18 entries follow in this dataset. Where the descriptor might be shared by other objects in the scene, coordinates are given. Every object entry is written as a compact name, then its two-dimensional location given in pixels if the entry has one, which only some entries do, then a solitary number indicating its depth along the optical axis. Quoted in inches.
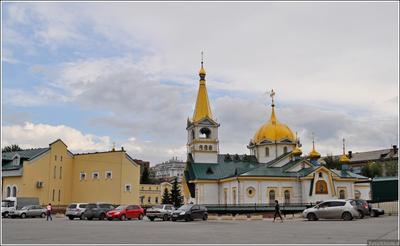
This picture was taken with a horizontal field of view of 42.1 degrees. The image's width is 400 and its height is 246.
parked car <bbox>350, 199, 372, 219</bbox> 1366.9
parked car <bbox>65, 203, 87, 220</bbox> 1629.9
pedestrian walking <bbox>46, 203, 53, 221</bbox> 1542.8
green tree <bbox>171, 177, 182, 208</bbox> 3302.2
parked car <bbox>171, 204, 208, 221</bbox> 1437.0
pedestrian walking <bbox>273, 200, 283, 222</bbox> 1353.3
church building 2534.4
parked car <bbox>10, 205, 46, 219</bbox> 1820.9
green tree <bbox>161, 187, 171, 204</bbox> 3373.5
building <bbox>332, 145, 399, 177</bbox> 4987.7
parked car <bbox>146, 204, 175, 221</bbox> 1562.5
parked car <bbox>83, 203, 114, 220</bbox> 1605.6
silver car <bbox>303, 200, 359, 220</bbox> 1325.0
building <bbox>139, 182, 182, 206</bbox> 4478.3
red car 1552.7
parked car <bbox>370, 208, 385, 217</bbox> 1493.4
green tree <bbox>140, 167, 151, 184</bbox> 4900.1
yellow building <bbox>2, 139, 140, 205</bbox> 2393.0
